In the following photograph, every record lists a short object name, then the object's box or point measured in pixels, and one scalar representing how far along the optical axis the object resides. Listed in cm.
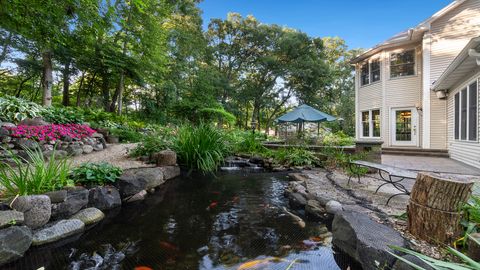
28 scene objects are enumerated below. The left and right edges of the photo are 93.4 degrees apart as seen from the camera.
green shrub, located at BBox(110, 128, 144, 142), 791
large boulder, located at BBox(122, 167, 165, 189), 415
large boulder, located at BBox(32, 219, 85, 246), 243
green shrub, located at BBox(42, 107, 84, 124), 639
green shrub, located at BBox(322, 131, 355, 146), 1094
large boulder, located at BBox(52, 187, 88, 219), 286
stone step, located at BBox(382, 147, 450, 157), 814
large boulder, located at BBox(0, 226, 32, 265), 206
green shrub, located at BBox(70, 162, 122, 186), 350
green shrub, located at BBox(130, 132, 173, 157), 581
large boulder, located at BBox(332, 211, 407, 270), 183
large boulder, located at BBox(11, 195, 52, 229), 249
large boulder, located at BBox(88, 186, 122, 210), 336
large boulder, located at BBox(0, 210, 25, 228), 222
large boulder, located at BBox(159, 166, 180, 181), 508
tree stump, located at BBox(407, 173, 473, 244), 192
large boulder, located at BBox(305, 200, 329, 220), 327
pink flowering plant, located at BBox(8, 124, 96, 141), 469
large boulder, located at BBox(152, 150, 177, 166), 535
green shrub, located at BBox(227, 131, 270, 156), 775
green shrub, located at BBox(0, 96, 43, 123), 539
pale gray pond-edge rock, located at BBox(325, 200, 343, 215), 318
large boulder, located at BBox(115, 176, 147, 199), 384
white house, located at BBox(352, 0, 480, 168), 621
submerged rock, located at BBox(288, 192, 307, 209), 376
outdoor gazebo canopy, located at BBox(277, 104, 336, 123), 878
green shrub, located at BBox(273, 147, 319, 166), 668
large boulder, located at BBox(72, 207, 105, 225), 297
